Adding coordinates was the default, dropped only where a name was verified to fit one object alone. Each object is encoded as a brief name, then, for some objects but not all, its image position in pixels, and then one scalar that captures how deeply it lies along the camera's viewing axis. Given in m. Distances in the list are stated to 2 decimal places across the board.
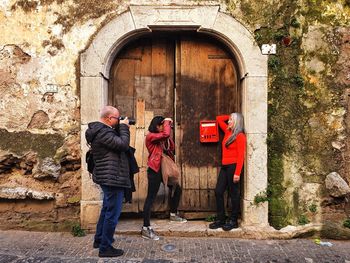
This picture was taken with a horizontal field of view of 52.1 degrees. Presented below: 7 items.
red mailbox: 5.07
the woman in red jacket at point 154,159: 4.51
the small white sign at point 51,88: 4.81
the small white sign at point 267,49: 4.75
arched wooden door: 5.13
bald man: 3.75
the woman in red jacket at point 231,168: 4.68
